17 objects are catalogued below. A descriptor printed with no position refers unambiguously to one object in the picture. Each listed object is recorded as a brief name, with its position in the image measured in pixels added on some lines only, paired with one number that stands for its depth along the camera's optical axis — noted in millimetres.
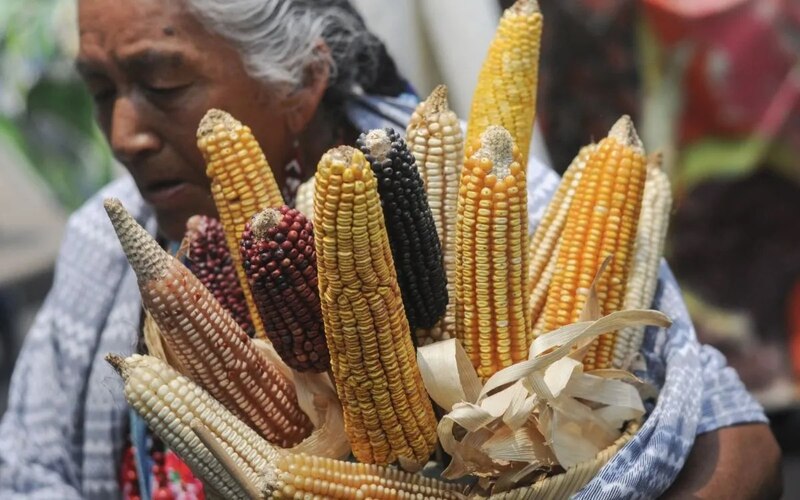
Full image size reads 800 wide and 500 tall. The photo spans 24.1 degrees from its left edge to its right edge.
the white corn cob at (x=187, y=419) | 1094
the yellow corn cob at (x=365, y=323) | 1052
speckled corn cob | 1099
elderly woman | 1220
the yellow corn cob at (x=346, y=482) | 1097
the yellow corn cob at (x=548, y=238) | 1209
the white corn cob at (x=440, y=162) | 1164
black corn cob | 1093
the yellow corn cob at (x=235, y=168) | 1175
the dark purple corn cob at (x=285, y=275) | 1088
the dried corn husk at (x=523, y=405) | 1120
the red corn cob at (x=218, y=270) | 1225
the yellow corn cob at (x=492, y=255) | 1101
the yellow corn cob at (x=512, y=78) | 1215
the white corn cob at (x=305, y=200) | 1224
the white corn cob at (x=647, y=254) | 1210
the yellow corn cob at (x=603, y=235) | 1177
